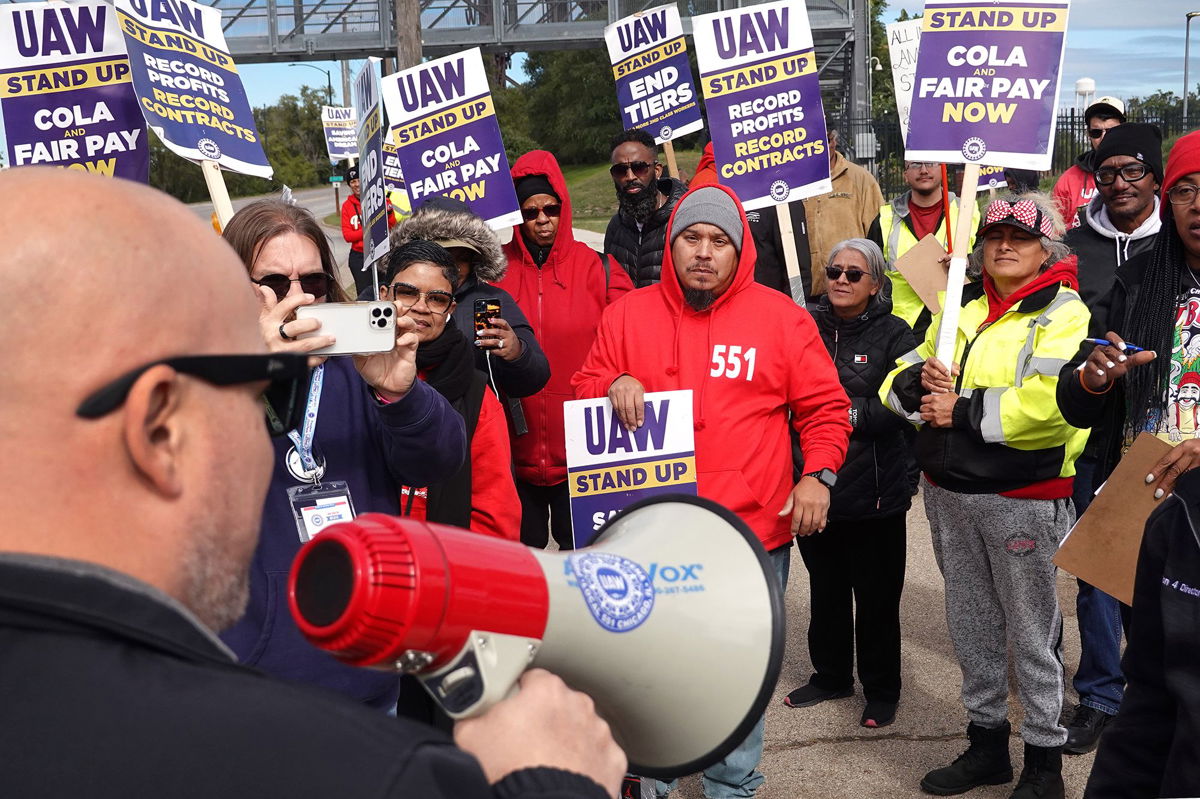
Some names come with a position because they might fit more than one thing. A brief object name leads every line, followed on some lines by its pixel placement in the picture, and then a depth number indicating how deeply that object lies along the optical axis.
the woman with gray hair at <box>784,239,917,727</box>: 4.90
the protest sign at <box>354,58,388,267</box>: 4.25
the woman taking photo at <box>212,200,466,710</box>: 2.45
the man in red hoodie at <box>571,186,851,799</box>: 3.96
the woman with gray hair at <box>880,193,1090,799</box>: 4.12
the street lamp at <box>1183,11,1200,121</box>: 43.51
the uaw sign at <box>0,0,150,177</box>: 5.02
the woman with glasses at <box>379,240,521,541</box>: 3.36
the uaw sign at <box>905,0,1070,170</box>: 4.45
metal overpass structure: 23.95
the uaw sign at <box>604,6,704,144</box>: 7.20
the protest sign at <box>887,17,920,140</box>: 7.86
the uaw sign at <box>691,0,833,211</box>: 5.73
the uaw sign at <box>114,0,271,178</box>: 4.38
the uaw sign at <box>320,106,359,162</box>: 17.44
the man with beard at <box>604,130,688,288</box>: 6.50
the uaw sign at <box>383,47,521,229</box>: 5.82
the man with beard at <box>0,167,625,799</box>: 0.94
